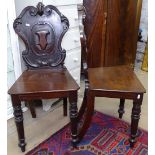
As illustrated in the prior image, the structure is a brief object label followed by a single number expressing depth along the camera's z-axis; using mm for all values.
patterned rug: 1511
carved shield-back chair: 1527
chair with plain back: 1390
